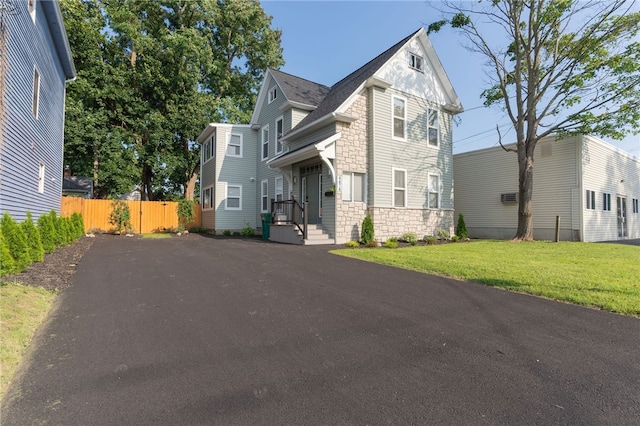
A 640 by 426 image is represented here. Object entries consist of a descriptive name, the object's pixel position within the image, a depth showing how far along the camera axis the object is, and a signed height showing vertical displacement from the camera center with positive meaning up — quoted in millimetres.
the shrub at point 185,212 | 19281 +85
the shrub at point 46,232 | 8055 -513
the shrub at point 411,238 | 12094 -932
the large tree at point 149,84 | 20422 +9246
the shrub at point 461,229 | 14361 -683
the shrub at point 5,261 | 4812 -760
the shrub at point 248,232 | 16788 -996
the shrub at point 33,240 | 6336 -565
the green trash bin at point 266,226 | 14346 -573
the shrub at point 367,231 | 11398 -624
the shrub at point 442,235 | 13825 -914
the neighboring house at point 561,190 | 13672 +1198
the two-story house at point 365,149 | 11828 +2711
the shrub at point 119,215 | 17578 -108
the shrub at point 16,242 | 5496 -518
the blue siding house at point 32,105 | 6590 +2893
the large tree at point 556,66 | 12305 +6141
